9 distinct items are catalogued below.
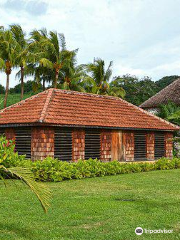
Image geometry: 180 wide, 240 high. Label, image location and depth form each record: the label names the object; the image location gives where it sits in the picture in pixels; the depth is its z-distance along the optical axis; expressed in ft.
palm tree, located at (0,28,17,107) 104.12
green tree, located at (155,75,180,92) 191.93
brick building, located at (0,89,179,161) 57.41
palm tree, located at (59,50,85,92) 114.23
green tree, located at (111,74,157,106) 157.07
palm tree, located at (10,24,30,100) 108.78
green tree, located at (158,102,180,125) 89.18
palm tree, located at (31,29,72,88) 105.22
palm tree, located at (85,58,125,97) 112.98
